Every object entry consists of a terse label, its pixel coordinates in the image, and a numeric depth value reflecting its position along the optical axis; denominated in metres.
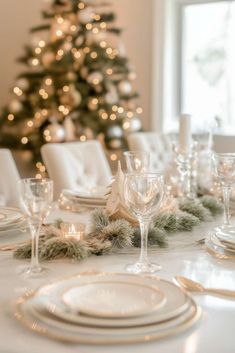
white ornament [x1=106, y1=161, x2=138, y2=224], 1.62
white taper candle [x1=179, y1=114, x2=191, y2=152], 2.21
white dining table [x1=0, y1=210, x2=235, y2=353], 0.91
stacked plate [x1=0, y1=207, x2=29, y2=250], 1.62
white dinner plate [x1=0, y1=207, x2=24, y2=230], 1.67
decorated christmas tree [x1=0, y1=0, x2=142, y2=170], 4.81
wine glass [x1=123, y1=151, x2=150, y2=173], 1.84
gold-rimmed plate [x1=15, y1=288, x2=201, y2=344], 0.91
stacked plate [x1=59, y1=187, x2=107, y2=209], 2.07
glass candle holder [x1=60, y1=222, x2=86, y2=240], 1.49
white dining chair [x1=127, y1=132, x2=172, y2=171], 3.46
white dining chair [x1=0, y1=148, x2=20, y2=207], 2.48
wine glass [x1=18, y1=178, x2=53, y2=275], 1.28
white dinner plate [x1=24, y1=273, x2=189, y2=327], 0.93
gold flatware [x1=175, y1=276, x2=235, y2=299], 1.16
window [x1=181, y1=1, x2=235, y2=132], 5.03
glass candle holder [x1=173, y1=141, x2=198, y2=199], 2.18
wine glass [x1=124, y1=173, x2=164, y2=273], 1.30
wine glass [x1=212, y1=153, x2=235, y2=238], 1.68
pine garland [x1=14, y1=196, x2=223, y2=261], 1.42
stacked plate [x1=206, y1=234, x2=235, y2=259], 1.46
